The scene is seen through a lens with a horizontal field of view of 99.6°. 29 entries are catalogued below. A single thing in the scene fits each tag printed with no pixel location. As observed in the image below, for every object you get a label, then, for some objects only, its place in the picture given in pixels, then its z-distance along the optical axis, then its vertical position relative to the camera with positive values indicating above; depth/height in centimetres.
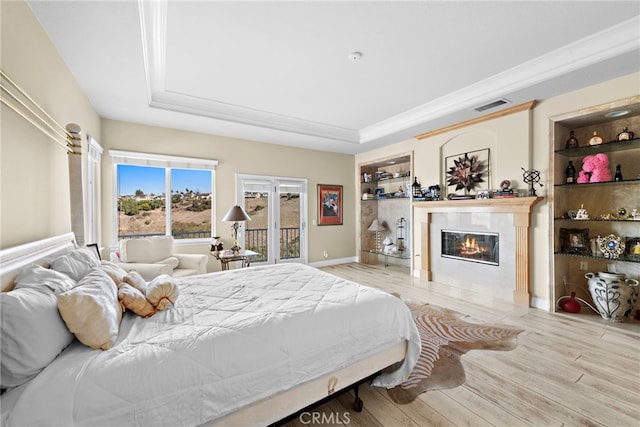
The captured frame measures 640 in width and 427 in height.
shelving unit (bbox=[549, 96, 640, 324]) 311 +17
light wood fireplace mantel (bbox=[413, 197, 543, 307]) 358 -18
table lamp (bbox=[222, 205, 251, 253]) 397 -5
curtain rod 145 +66
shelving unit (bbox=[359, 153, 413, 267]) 586 +23
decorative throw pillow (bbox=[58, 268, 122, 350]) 120 -47
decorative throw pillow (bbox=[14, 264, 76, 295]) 129 -33
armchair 357 -59
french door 545 -9
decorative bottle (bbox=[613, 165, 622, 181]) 306 +38
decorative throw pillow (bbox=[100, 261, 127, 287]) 181 -41
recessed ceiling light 301 +108
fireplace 405 -58
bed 103 -69
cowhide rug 201 -129
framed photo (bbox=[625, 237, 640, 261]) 302 -44
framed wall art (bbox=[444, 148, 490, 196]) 417 +61
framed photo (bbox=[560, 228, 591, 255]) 339 -41
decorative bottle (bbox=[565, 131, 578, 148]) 342 +85
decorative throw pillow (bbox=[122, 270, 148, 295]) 184 -47
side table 386 -64
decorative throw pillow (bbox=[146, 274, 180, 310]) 171 -52
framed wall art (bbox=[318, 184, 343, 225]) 623 +18
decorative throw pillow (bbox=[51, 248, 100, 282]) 166 -32
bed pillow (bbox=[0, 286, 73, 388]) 100 -47
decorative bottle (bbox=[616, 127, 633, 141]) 300 +82
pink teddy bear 314 +46
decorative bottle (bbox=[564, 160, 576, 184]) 339 +44
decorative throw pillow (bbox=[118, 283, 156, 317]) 161 -53
